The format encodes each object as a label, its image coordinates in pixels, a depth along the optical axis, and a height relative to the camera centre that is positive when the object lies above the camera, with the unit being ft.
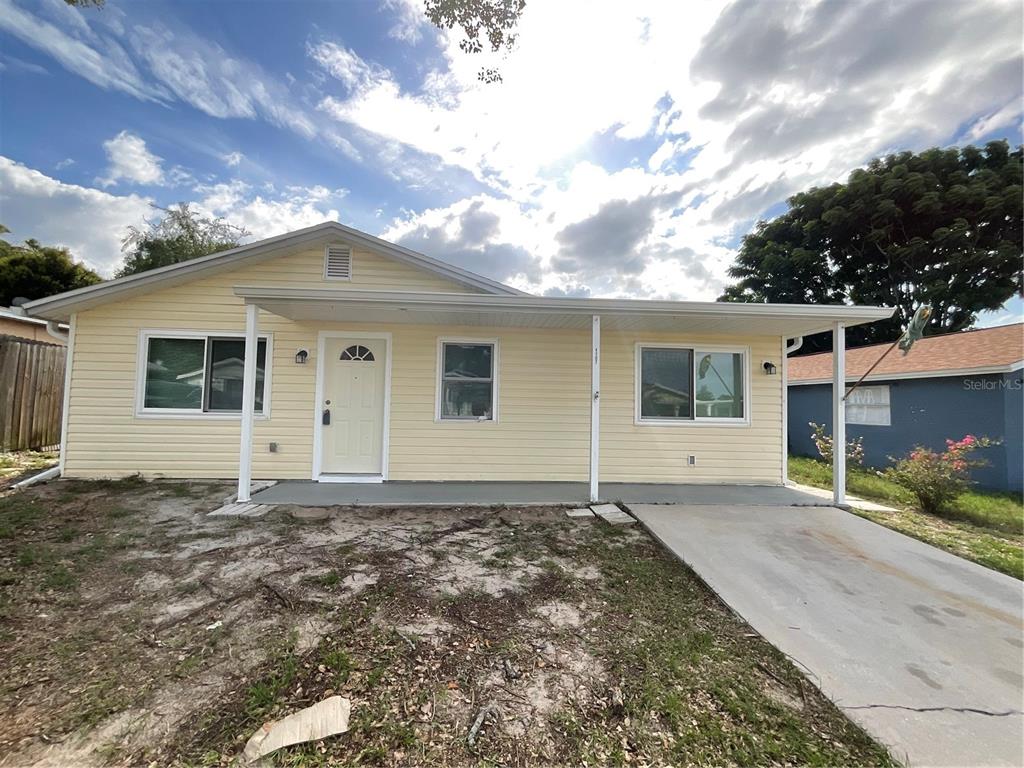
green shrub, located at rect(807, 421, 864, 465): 27.33 -2.39
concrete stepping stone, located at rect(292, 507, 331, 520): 14.71 -4.24
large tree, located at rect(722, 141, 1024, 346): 52.54 +25.19
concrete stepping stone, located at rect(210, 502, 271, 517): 14.74 -4.19
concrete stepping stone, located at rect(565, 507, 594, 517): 15.65 -4.14
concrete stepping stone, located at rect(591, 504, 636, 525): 14.96 -4.10
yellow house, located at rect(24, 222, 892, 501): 19.63 +0.91
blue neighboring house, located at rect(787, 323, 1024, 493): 23.79 +1.17
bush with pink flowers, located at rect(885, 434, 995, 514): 17.92 -2.71
